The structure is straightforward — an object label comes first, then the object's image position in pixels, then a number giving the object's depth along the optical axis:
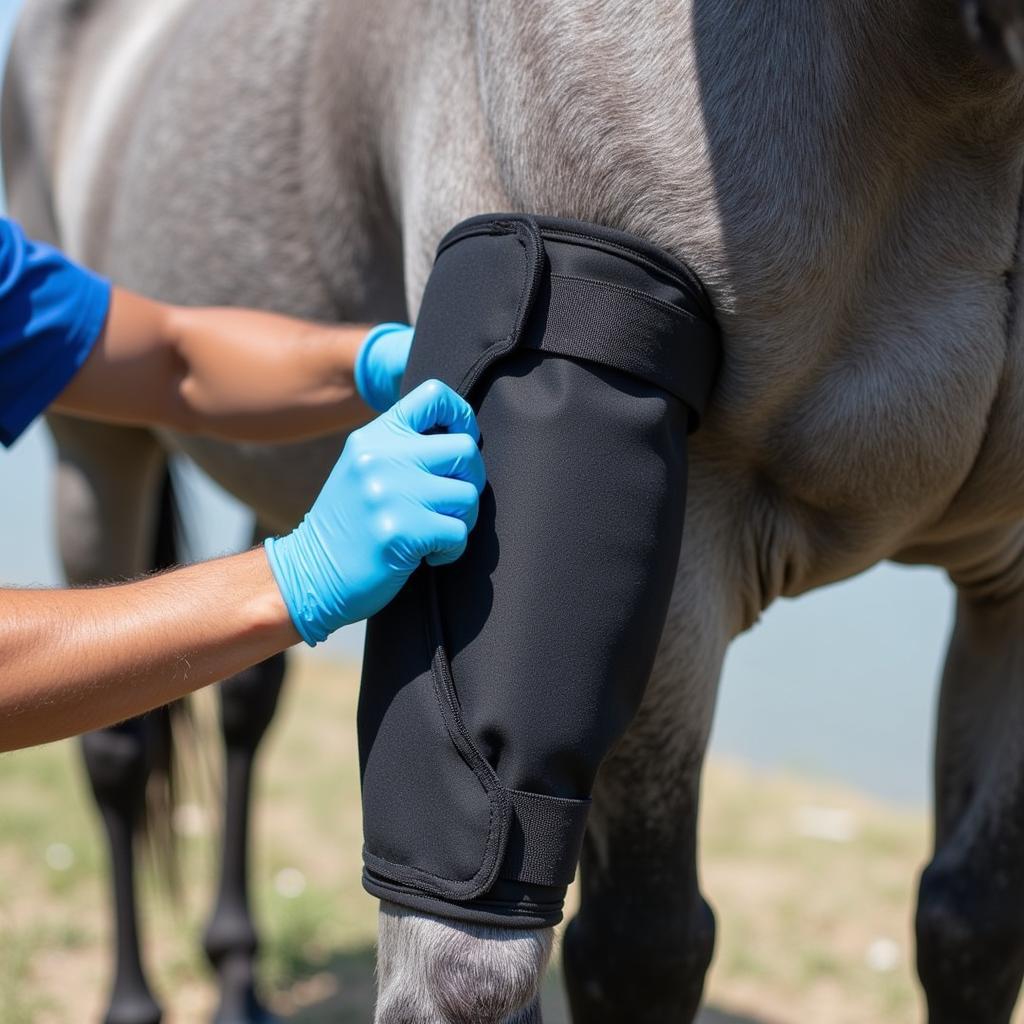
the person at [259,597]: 0.97
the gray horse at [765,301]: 0.95
